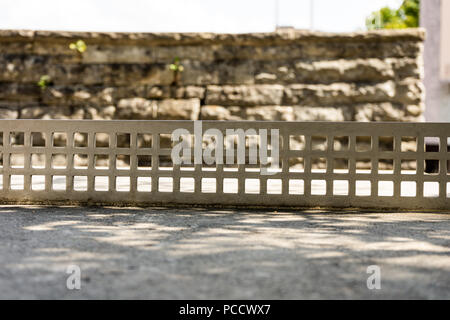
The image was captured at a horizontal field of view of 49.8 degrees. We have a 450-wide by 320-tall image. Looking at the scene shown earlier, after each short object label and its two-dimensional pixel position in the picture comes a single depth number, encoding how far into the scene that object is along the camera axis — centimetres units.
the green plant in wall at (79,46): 942
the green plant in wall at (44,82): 948
